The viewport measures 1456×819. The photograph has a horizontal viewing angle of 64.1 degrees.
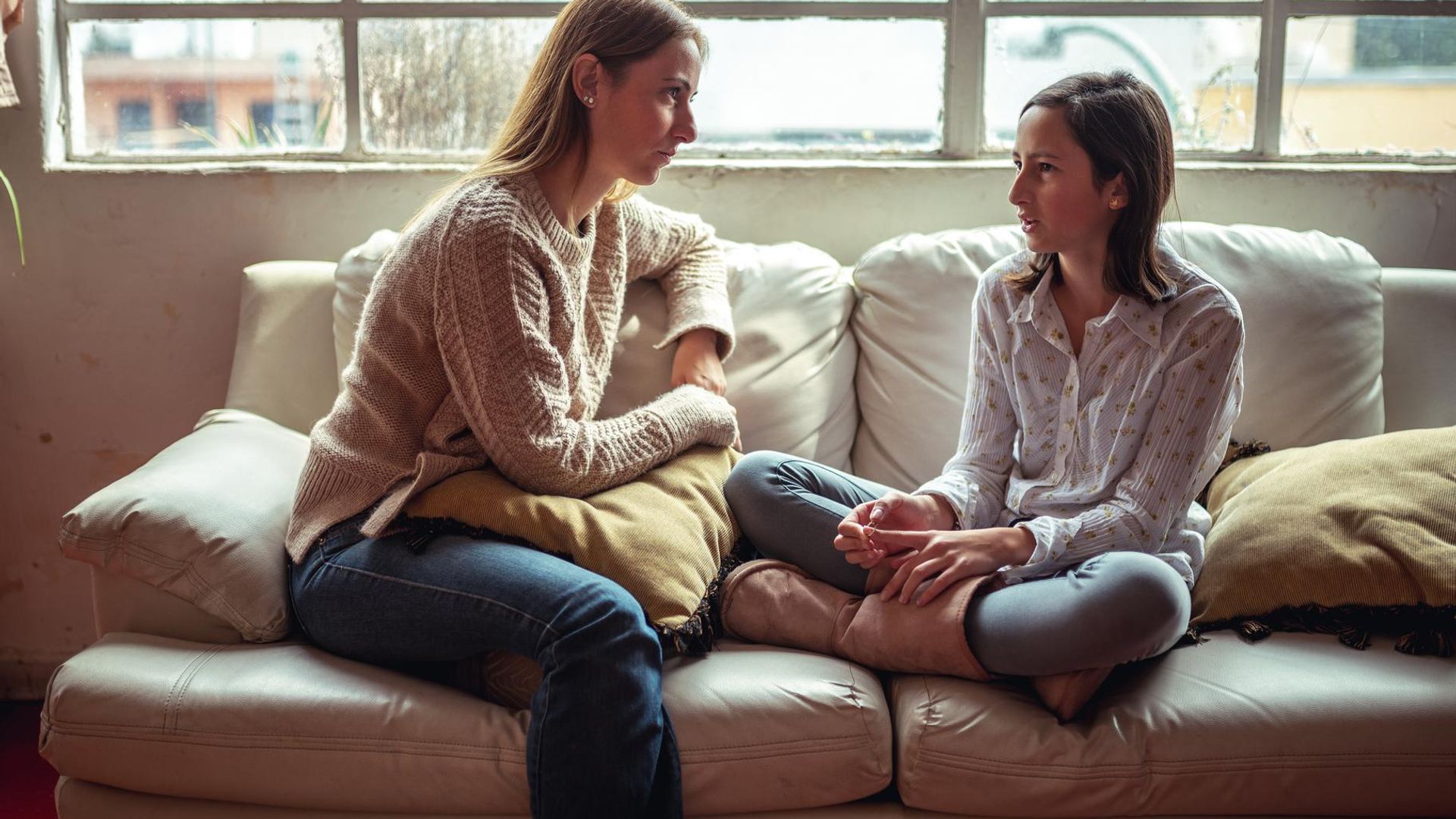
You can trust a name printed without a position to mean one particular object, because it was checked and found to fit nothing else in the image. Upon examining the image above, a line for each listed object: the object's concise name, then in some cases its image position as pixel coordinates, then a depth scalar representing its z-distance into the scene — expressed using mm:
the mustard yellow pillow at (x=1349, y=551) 1508
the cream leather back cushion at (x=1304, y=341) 1923
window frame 2318
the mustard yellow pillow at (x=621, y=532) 1509
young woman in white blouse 1464
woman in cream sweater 1360
